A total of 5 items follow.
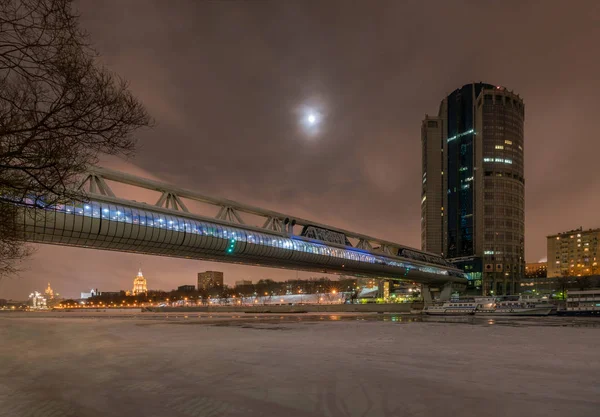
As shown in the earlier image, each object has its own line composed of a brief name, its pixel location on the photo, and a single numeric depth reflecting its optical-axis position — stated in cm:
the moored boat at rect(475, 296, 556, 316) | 6938
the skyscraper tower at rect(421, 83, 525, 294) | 18212
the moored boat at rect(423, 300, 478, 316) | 7175
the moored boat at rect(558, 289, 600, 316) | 6756
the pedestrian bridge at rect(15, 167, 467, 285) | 4794
